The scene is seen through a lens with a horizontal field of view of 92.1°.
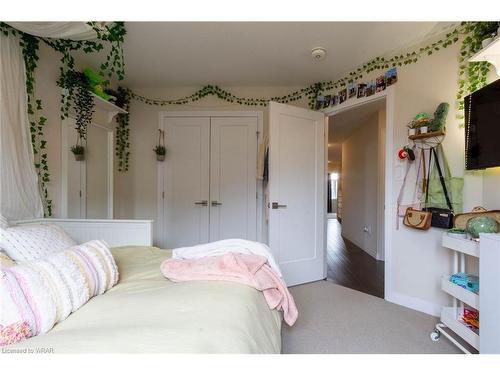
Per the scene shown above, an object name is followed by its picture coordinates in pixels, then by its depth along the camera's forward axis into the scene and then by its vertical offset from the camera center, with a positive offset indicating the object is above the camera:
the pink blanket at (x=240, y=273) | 1.12 -0.42
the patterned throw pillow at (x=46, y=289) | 0.72 -0.37
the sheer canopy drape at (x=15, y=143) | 1.57 +0.27
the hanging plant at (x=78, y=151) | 2.23 +0.30
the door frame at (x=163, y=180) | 3.12 +0.06
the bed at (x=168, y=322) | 0.65 -0.44
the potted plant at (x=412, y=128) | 2.09 +0.50
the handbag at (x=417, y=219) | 1.95 -0.28
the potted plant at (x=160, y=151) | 3.08 +0.42
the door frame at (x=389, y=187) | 2.29 -0.02
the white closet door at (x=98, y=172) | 2.47 +0.12
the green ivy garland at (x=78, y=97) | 2.11 +0.79
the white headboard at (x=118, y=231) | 1.96 -0.39
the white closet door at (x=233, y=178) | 3.14 +0.08
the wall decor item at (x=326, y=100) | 2.87 +1.01
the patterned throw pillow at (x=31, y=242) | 1.09 -0.29
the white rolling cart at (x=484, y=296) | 1.23 -0.63
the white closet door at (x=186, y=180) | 3.16 +0.05
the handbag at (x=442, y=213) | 1.87 -0.22
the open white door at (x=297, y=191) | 2.56 -0.07
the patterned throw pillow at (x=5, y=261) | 0.94 -0.31
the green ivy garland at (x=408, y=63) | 1.74 +1.13
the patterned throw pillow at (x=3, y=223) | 1.22 -0.21
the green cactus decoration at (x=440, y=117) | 1.90 +0.54
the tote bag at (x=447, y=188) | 1.88 -0.02
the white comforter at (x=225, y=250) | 1.36 -0.38
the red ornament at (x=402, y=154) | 2.15 +0.28
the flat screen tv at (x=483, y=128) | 1.47 +0.38
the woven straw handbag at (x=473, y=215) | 1.52 -0.19
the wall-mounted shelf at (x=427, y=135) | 1.91 +0.42
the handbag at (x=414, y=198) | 2.13 -0.11
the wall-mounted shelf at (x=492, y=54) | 1.42 +0.81
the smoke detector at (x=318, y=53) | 2.26 +1.26
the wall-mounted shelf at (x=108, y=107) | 2.39 +0.83
